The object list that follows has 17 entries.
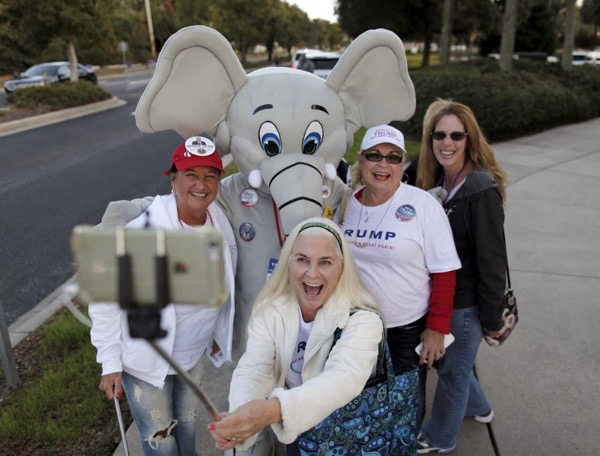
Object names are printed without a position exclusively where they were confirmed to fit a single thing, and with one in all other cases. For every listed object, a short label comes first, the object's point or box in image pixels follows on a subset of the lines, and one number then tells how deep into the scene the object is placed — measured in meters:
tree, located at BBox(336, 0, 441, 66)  24.09
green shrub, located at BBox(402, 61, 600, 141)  11.07
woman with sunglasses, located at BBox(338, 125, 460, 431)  2.21
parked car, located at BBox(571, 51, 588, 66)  26.86
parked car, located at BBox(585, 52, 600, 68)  25.76
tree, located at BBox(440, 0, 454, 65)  16.69
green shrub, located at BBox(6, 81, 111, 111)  15.89
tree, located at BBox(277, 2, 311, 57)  45.06
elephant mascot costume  2.32
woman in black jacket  2.30
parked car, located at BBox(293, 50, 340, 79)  16.50
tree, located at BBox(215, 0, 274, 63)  39.62
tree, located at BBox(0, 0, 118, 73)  16.11
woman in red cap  2.06
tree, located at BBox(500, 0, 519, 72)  12.68
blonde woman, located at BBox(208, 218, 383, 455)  1.64
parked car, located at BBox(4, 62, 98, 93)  19.30
